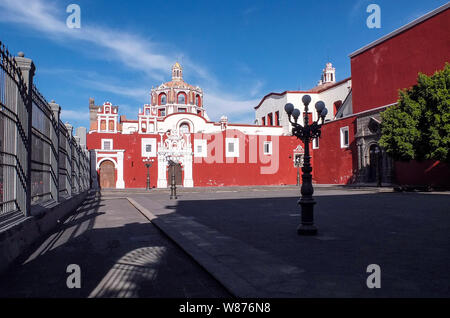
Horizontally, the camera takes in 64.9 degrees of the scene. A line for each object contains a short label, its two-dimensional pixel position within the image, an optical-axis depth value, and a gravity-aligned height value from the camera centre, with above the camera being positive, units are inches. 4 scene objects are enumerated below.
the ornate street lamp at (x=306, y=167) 252.7 +2.4
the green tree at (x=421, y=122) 692.1 +97.4
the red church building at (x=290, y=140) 961.5 +121.2
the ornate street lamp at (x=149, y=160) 1323.3 +45.0
